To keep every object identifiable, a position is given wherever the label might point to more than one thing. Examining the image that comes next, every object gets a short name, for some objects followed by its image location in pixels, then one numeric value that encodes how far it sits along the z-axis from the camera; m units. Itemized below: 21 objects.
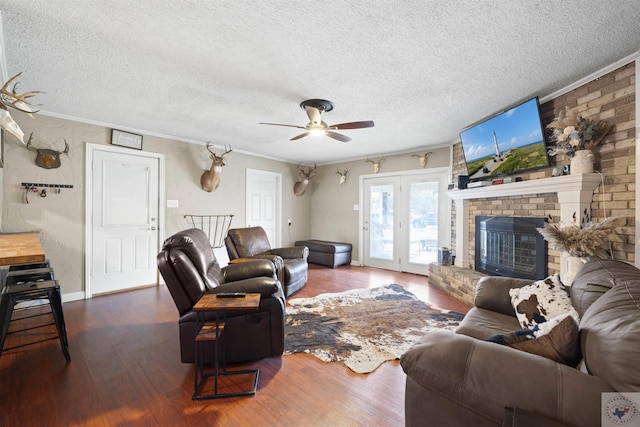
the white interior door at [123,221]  3.78
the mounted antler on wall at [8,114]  1.72
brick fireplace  2.42
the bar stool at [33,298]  1.96
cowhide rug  2.29
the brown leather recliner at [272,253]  3.71
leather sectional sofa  0.84
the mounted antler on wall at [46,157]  3.30
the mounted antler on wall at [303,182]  6.32
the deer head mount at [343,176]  6.15
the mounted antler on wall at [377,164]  5.62
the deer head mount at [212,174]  4.68
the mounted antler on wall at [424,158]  4.92
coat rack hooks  3.25
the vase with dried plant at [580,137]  2.31
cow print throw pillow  1.68
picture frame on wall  3.86
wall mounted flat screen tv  2.79
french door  4.90
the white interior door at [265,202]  5.64
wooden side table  1.69
